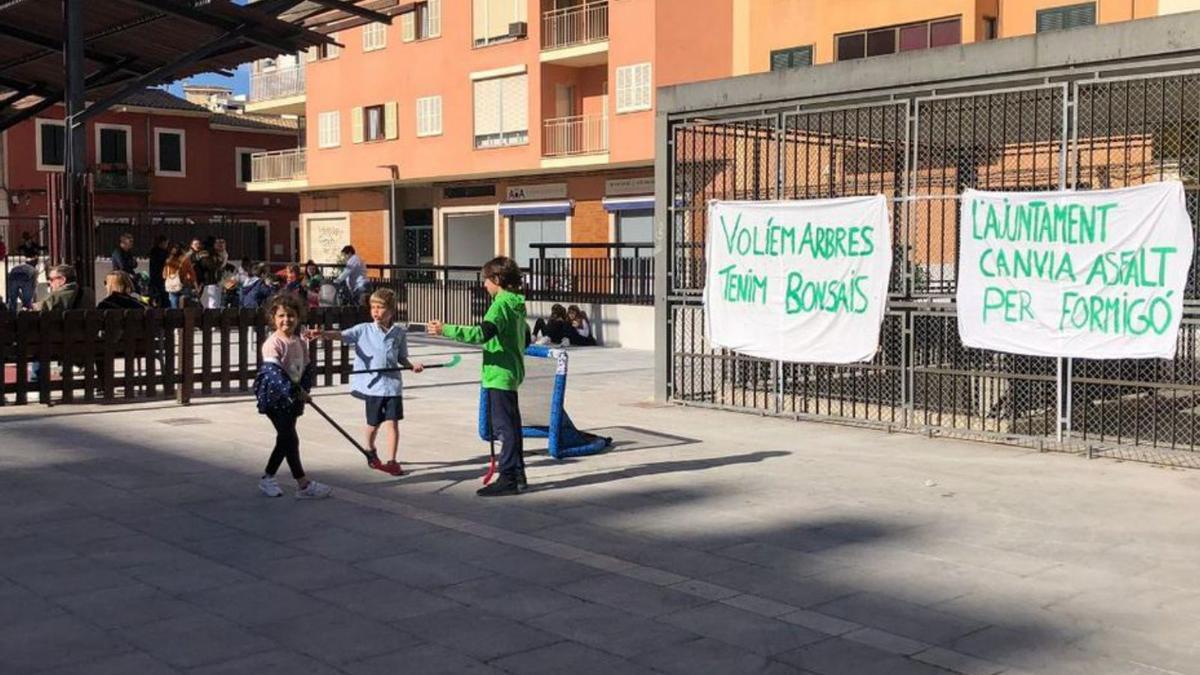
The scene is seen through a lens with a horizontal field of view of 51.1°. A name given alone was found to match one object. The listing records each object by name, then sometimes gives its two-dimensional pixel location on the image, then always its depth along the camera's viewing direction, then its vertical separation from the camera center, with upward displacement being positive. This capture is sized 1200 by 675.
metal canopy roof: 15.03 +3.14
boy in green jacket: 8.52 -0.50
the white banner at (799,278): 11.82 +0.03
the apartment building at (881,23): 25.60 +5.65
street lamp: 39.78 +2.26
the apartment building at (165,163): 44.56 +4.59
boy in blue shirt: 9.20 -0.57
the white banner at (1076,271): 9.74 +0.07
